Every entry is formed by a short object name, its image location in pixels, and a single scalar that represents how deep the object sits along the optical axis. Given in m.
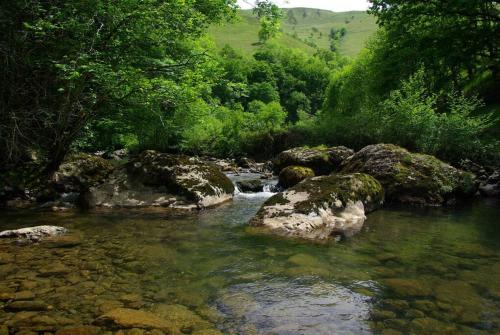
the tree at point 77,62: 8.74
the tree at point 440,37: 22.03
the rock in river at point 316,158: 20.55
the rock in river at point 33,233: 7.58
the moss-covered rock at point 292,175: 17.53
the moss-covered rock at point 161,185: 11.62
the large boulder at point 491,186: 16.11
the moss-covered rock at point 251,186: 16.52
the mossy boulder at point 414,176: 13.77
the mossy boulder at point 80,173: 12.50
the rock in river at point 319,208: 9.07
